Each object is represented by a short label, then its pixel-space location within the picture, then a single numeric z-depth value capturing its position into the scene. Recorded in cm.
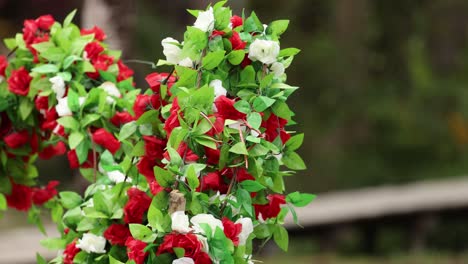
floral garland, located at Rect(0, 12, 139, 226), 518
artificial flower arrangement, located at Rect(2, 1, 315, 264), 382
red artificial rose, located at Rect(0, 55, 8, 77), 566
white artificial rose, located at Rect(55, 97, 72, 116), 513
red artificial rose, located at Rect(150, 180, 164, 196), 398
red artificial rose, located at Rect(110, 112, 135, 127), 524
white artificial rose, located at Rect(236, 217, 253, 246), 398
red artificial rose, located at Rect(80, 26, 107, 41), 562
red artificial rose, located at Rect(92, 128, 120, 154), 516
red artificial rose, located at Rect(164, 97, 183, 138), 396
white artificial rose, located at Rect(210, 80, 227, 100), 405
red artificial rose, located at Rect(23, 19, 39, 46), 559
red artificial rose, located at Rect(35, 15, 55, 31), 563
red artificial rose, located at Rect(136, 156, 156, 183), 432
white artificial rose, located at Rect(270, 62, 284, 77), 424
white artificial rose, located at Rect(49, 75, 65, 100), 523
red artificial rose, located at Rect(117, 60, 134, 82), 559
